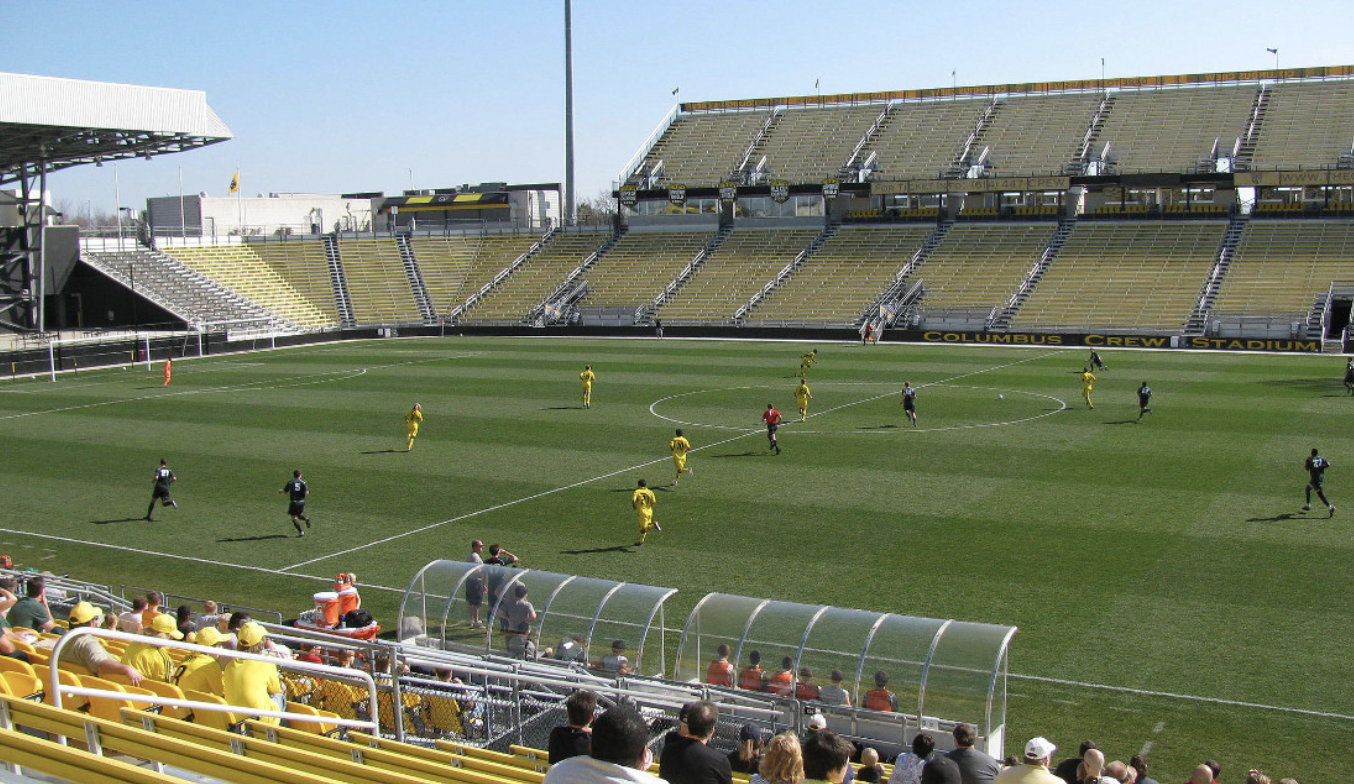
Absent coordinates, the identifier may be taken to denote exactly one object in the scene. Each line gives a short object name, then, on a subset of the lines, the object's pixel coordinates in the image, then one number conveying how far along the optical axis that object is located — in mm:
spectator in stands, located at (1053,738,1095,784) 9992
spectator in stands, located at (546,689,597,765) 6770
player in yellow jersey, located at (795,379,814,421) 34750
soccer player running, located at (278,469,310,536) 23344
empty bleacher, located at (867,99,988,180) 73500
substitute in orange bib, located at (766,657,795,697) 12594
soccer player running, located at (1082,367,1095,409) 35656
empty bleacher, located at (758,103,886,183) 77562
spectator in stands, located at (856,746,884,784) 9789
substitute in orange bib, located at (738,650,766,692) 12779
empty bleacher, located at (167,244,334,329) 71938
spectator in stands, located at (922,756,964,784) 7875
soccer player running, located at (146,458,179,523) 25500
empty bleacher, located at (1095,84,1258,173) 66938
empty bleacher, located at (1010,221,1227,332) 57125
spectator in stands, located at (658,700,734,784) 6629
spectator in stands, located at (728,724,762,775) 8820
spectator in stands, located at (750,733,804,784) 6273
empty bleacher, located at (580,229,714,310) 72188
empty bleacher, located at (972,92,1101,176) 70562
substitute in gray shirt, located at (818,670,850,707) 12328
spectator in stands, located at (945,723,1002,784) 8773
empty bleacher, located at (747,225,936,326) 64625
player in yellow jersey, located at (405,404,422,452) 31234
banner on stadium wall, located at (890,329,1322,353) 51469
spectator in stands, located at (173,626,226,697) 9633
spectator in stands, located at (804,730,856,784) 6371
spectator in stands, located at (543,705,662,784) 5574
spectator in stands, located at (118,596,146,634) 12086
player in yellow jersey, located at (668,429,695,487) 26234
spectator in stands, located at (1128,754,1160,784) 10297
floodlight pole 82062
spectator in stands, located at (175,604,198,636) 13047
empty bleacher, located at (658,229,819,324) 68375
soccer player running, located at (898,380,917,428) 33219
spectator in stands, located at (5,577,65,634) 13203
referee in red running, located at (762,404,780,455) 29703
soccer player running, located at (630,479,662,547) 21859
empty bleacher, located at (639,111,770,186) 80812
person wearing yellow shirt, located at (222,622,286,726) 8961
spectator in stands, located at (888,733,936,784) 9164
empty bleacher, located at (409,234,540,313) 77188
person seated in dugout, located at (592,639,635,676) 13641
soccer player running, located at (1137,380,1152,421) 33094
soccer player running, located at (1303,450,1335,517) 22625
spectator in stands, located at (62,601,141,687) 8859
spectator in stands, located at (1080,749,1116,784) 9359
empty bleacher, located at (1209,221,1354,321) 55000
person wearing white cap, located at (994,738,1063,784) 7695
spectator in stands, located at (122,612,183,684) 9992
